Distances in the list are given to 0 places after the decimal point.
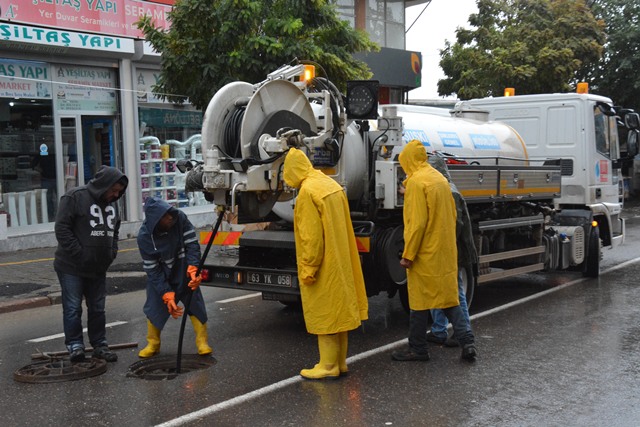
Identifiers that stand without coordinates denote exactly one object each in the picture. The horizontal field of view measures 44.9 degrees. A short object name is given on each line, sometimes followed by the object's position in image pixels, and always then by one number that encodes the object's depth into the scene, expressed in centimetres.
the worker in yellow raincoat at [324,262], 606
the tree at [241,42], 1114
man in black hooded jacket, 666
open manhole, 640
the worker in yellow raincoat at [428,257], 671
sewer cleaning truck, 727
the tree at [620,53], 2680
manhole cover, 627
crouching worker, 677
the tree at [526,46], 2211
